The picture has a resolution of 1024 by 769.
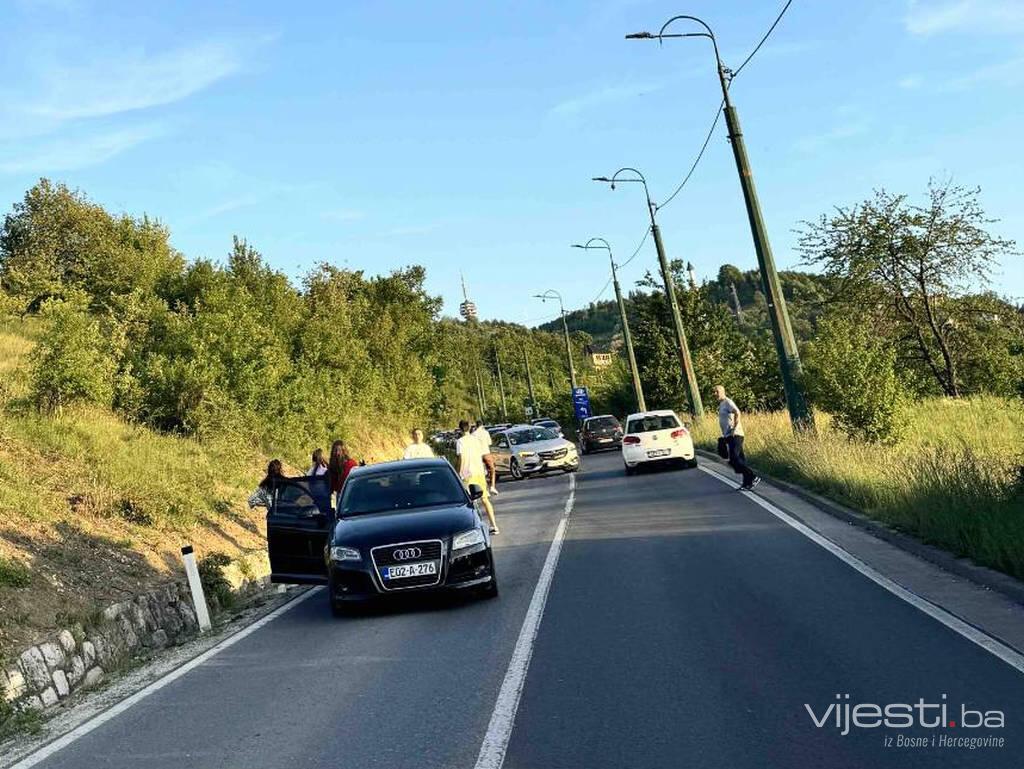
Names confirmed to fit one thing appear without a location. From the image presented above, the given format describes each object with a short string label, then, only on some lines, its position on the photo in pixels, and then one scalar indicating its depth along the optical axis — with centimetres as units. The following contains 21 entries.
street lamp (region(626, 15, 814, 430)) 2069
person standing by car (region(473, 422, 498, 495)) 2005
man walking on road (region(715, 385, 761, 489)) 1897
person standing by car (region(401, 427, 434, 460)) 1744
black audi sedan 1009
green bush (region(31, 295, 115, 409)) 1997
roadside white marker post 1114
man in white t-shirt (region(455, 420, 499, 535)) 1692
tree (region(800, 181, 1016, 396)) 3828
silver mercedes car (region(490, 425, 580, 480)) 3225
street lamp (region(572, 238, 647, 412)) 5104
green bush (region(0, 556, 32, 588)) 1017
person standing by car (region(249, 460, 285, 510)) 1332
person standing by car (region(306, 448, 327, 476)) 1672
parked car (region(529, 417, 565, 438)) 3681
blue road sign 6969
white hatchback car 2667
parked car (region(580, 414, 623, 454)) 4591
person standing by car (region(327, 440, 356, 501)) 1609
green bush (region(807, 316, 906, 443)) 2106
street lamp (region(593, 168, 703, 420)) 3666
